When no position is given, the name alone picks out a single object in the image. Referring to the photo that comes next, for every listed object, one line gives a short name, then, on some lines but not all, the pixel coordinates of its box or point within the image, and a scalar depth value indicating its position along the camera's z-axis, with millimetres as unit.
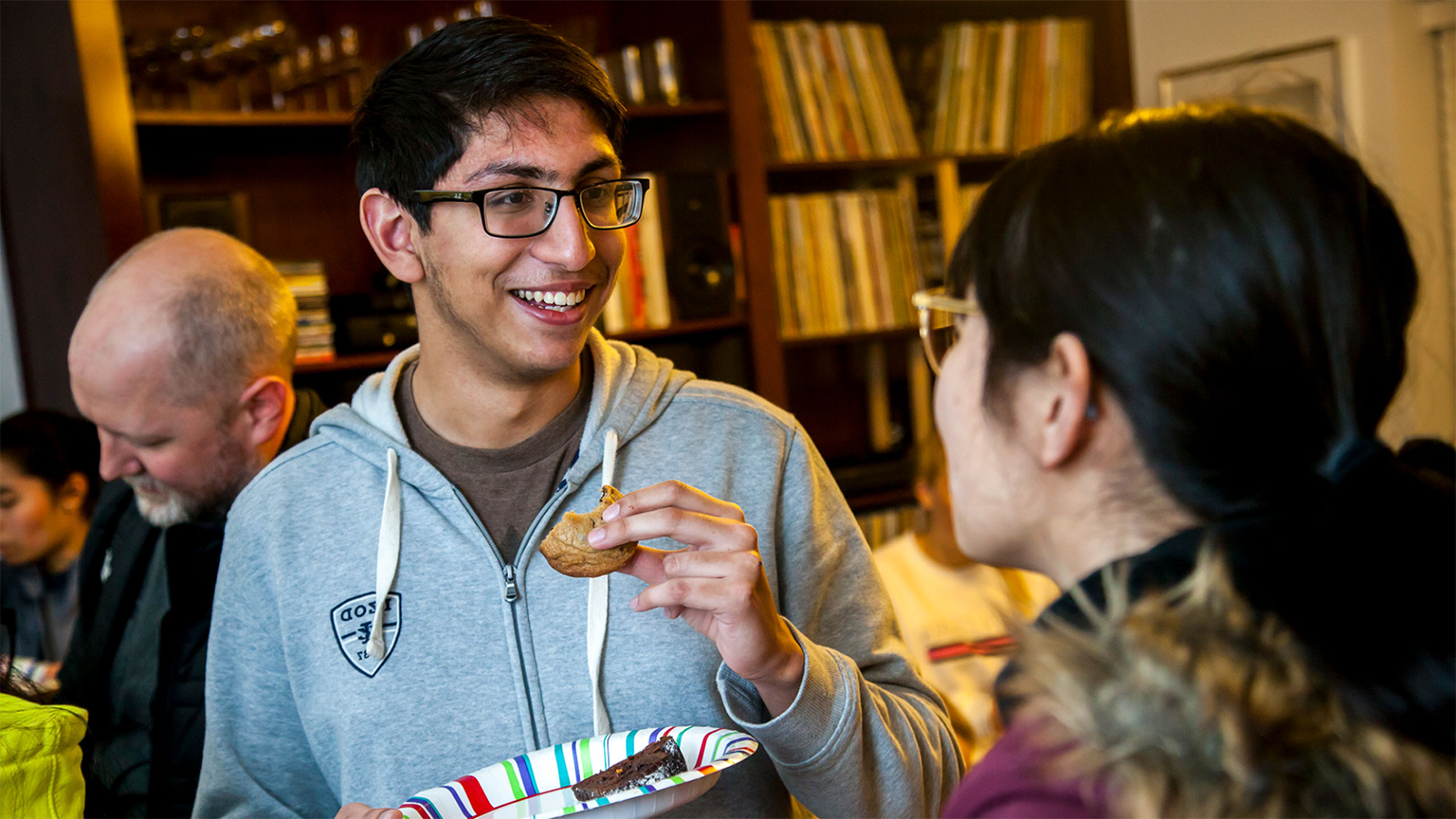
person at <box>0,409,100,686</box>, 2656
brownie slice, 1126
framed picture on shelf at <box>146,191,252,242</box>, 2561
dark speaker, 3156
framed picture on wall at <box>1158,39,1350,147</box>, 2760
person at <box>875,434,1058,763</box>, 2266
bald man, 1767
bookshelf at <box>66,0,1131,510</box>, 2916
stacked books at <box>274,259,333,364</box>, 2705
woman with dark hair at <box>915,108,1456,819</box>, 605
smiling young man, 1299
